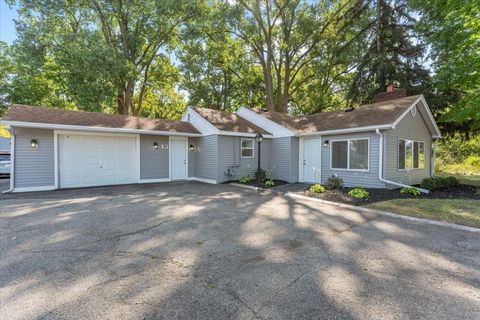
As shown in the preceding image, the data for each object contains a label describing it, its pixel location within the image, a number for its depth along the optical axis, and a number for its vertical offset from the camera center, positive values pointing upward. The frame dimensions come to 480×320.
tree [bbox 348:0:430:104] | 14.57 +6.05
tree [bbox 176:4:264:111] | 18.44 +7.77
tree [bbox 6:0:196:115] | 15.10 +8.03
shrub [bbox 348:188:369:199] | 7.93 -1.21
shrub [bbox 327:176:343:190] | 9.56 -1.04
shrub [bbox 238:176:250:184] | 11.68 -1.13
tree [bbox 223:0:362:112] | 18.50 +9.77
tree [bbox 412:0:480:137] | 9.43 +4.45
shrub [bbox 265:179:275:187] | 10.95 -1.19
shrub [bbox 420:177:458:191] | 9.54 -1.07
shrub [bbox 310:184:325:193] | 8.95 -1.19
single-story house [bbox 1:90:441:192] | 9.41 +0.43
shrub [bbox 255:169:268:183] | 12.03 -0.95
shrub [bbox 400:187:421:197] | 8.46 -1.21
